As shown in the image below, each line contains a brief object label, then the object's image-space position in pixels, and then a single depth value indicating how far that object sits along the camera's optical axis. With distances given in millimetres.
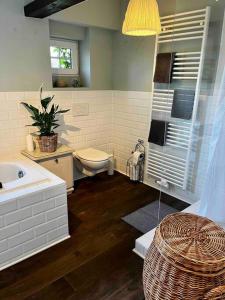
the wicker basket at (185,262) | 957
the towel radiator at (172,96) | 2225
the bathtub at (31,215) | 1717
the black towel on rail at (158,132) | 2682
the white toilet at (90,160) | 2812
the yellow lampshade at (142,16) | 1609
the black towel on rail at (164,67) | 2470
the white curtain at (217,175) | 1575
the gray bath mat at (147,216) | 2261
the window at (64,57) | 2932
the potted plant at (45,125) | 2483
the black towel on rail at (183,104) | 2344
